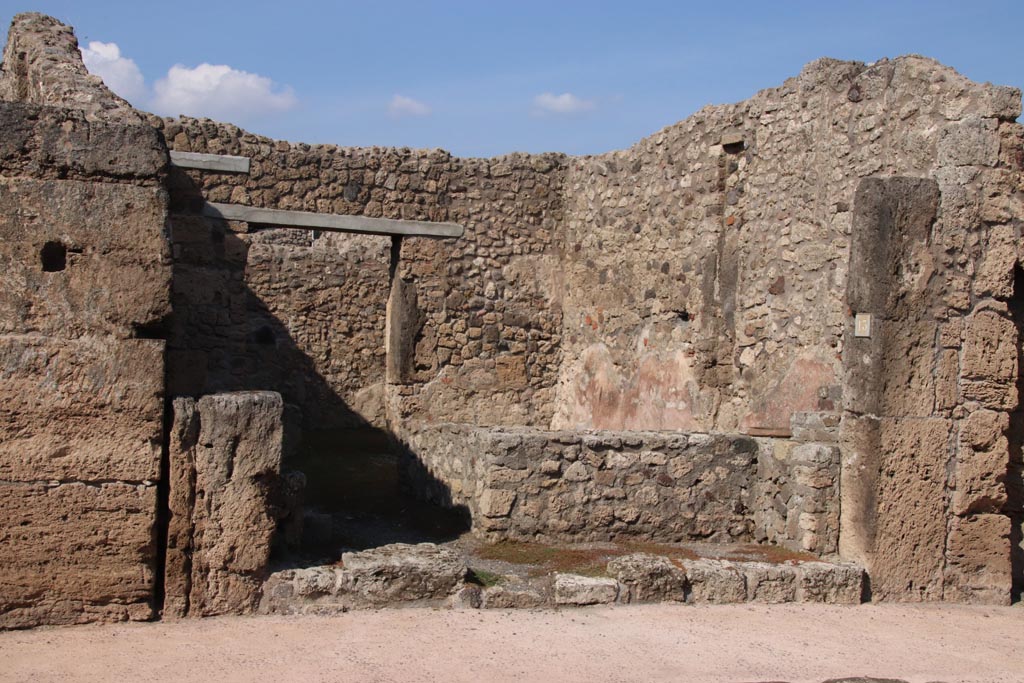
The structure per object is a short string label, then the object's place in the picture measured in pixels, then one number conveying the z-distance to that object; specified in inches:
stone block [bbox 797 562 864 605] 259.3
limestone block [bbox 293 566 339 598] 229.0
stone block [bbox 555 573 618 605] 242.2
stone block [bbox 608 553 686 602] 247.9
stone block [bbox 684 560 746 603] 253.3
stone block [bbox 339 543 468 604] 233.5
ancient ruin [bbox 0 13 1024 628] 216.4
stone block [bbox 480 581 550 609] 238.7
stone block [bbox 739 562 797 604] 256.4
